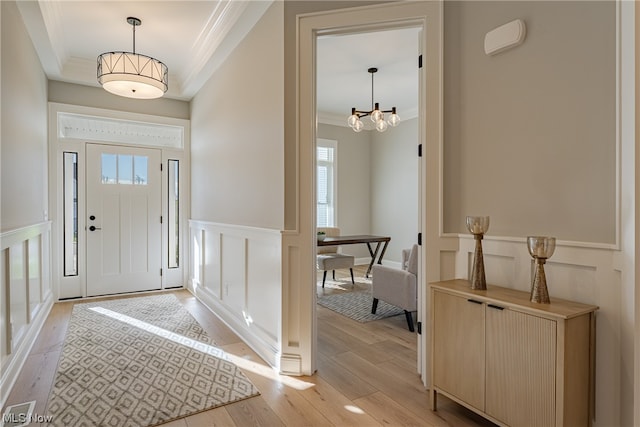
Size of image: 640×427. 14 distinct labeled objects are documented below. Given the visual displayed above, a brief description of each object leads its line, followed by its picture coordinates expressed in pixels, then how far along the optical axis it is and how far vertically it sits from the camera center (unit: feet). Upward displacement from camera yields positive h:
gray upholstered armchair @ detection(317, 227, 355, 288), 15.98 -2.31
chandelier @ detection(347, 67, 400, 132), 14.10 +3.82
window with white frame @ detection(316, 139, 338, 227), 22.26 +1.69
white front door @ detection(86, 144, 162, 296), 15.01 -0.42
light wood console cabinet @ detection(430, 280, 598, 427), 4.84 -2.25
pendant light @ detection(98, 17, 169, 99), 9.56 +3.82
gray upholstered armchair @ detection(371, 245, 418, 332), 10.93 -2.46
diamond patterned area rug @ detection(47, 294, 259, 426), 6.66 -3.82
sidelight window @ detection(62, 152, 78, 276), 14.48 -0.13
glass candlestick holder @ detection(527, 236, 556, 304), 5.35 -0.79
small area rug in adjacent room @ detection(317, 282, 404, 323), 12.55 -3.75
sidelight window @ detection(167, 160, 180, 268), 16.65 -0.14
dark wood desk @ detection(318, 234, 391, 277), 14.79 -1.30
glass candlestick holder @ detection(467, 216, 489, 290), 6.28 -0.77
